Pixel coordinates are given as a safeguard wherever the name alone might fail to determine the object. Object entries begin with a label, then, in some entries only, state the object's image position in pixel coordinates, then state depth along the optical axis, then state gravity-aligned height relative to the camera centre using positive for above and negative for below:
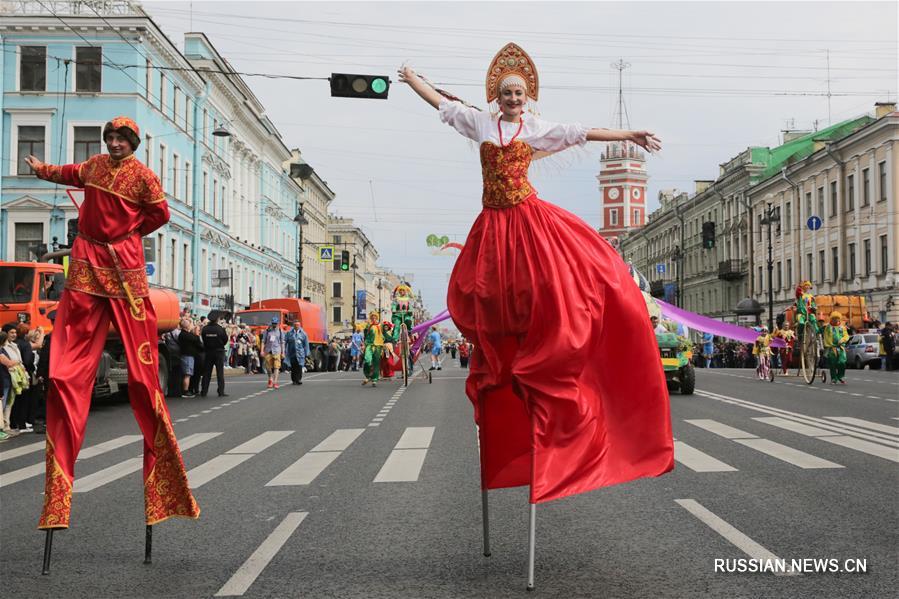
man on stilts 5.25 +0.05
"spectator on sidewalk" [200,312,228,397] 21.77 -0.50
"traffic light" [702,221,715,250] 39.88 +3.72
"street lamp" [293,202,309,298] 48.91 +5.23
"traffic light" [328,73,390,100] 16.48 +3.92
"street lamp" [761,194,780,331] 44.25 +4.86
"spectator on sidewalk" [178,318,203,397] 21.33 -0.52
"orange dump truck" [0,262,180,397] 17.98 +0.51
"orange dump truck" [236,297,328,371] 43.66 +0.37
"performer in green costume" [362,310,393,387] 25.11 -0.53
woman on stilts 4.72 -0.01
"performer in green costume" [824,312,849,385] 23.17 -0.34
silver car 37.12 -0.78
